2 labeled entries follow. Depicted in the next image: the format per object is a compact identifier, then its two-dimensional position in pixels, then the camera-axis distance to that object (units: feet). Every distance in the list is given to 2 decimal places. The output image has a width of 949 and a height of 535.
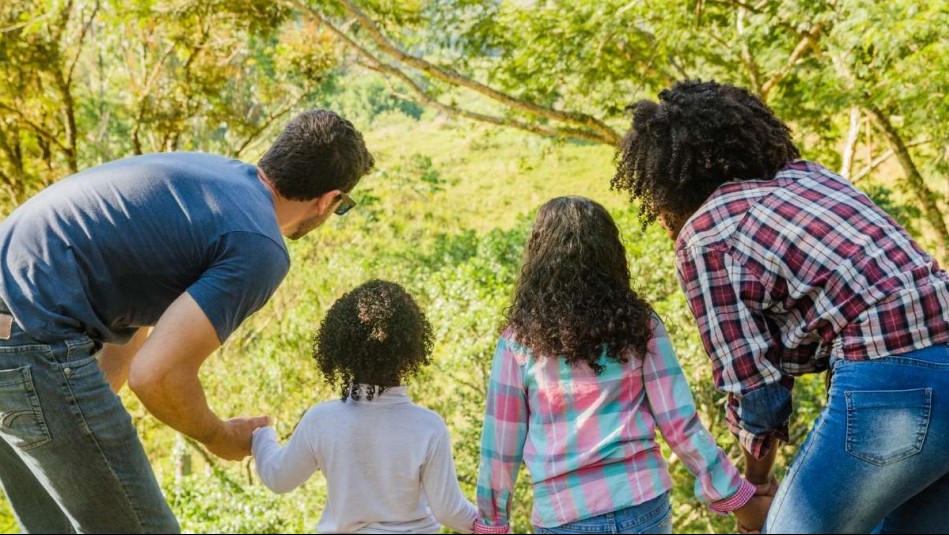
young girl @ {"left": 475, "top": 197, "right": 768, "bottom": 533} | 6.74
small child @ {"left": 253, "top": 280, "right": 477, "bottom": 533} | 7.06
